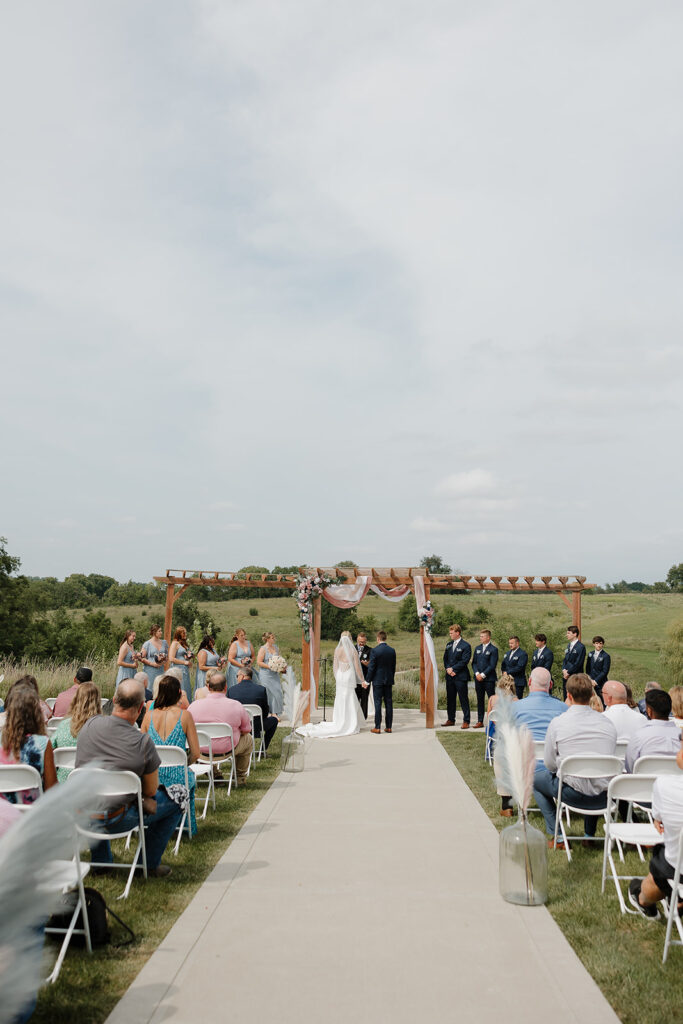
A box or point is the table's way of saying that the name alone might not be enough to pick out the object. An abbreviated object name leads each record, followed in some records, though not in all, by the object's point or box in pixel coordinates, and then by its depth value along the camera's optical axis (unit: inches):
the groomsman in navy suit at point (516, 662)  575.8
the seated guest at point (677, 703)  290.5
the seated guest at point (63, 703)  375.9
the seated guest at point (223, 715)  361.4
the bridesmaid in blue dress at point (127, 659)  541.6
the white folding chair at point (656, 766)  242.1
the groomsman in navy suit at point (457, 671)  597.9
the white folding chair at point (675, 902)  173.2
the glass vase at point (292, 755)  427.5
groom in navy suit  593.6
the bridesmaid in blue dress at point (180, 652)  544.7
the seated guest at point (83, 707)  270.5
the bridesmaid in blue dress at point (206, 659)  568.4
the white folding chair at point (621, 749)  323.3
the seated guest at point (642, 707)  429.8
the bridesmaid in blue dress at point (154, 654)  571.8
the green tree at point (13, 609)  908.6
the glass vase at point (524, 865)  216.2
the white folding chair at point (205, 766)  301.3
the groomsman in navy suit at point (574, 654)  593.9
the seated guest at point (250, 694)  449.1
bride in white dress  602.5
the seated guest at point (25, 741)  212.7
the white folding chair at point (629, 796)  222.2
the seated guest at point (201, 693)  423.3
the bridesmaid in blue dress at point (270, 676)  583.8
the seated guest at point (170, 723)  271.6
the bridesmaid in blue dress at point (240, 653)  564.4
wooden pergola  682.8
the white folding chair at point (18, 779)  200.8
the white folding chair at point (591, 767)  255.3
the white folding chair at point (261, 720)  438.8
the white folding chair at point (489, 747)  435.5
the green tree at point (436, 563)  1566.4
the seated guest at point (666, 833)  181.6
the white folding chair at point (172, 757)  257.8
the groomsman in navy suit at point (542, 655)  562.6
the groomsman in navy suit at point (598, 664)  577.6
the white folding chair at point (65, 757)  256.7
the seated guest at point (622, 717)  334.0
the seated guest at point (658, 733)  267.4
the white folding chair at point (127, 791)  210.2
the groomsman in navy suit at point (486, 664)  594.2
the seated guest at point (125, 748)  217.3
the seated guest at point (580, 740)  265.7
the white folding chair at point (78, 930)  153.3
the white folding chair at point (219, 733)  343.0
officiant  658.1
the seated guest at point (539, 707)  335.6
